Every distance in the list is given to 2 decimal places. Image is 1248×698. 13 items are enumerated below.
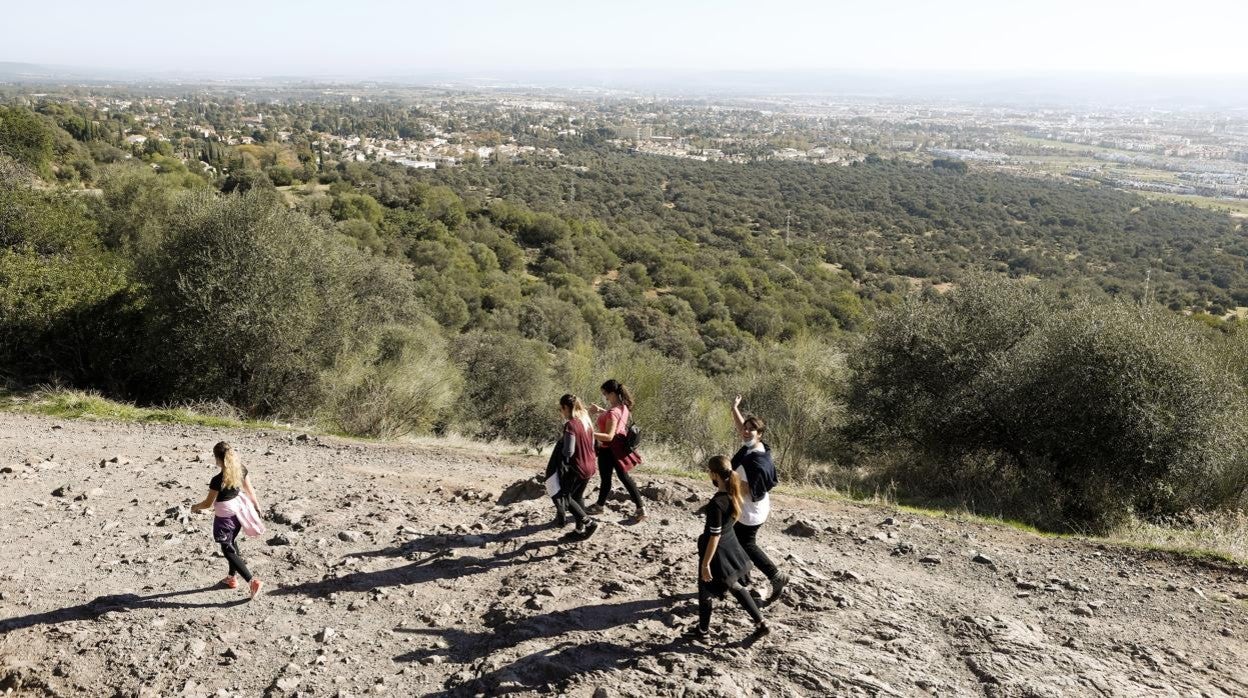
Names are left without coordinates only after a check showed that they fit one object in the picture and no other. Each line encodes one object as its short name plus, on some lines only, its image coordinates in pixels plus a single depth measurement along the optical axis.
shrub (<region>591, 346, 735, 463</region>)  17.44
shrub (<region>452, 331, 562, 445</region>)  20.44
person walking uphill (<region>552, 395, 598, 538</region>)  7.07
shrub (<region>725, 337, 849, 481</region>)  15.90
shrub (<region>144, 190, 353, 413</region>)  14.08
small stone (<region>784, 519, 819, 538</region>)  8.44
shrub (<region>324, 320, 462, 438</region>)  14.51
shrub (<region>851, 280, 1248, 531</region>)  11.26
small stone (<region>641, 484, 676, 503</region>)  9.23
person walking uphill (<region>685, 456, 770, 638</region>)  5.45
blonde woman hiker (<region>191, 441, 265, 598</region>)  6.10
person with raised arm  5.82
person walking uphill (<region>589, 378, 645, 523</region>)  7.43
